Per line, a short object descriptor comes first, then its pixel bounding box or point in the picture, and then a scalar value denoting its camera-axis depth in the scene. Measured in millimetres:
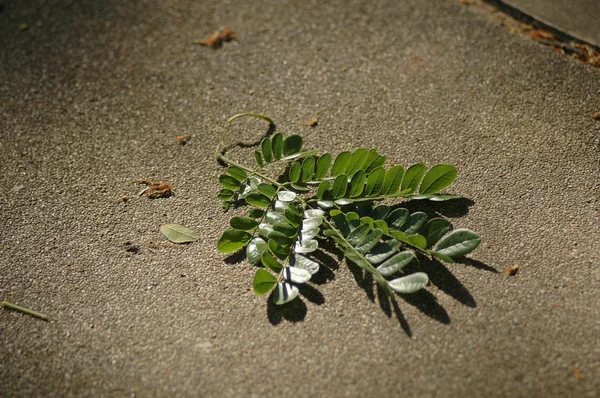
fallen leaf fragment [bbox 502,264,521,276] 1902
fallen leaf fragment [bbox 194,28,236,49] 2914
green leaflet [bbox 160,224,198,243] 2089
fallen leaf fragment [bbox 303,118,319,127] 2483
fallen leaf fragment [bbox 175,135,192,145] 2461
